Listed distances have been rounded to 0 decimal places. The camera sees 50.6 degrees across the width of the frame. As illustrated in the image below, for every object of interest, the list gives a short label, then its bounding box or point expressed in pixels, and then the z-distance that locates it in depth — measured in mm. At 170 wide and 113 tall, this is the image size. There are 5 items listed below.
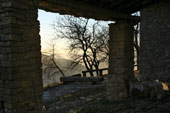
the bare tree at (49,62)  19372
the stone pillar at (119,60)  6305
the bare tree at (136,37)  17125
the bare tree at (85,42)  17469
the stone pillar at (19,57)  3281
